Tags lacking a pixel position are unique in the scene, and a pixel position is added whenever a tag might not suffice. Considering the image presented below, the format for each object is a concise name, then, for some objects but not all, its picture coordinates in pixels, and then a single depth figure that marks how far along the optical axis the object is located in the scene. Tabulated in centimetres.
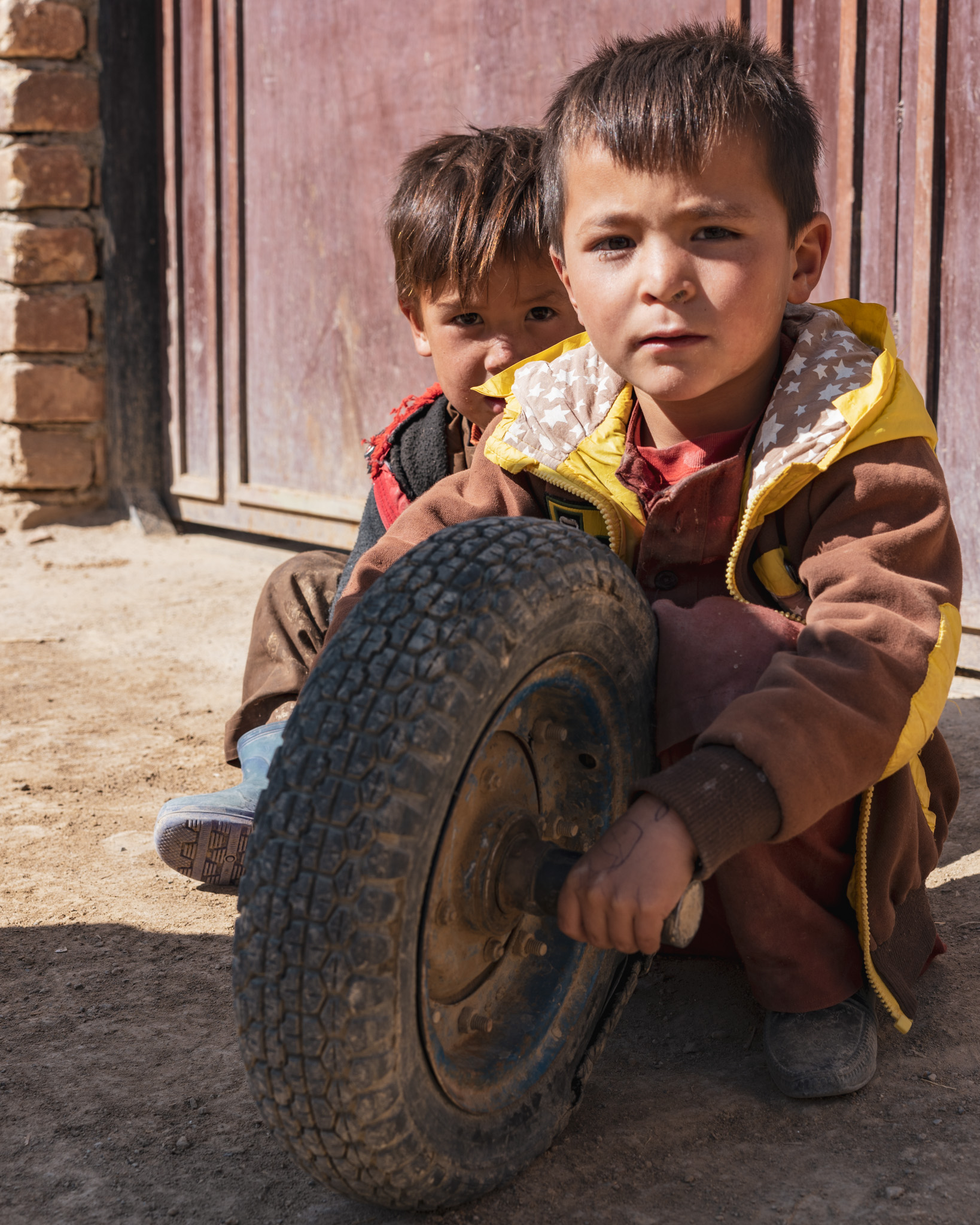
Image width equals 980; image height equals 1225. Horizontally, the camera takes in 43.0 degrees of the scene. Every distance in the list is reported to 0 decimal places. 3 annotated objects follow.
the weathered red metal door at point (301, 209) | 399
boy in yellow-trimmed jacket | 139
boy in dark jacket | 229
